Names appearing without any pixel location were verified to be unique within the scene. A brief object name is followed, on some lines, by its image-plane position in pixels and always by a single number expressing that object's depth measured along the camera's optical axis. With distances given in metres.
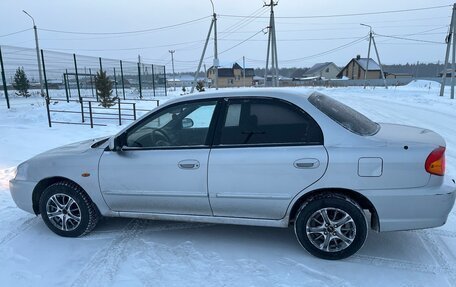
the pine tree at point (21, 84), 30.20
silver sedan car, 3.01
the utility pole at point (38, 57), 22.92
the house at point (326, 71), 94.94
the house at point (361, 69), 76.31
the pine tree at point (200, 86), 27.43
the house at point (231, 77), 81.38
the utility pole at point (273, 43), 26.59
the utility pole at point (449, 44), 22.33
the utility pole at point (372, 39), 43.51
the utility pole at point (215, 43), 25.85
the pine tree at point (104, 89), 17.94
